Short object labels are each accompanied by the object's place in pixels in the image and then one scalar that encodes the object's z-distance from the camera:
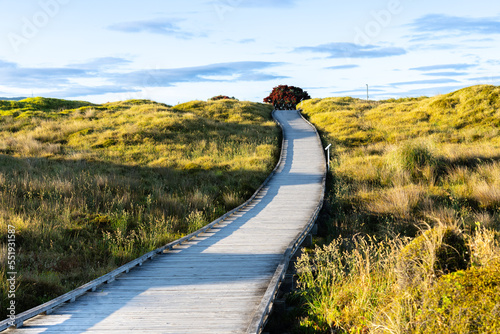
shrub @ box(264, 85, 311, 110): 58.72
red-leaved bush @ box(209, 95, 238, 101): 68.12
